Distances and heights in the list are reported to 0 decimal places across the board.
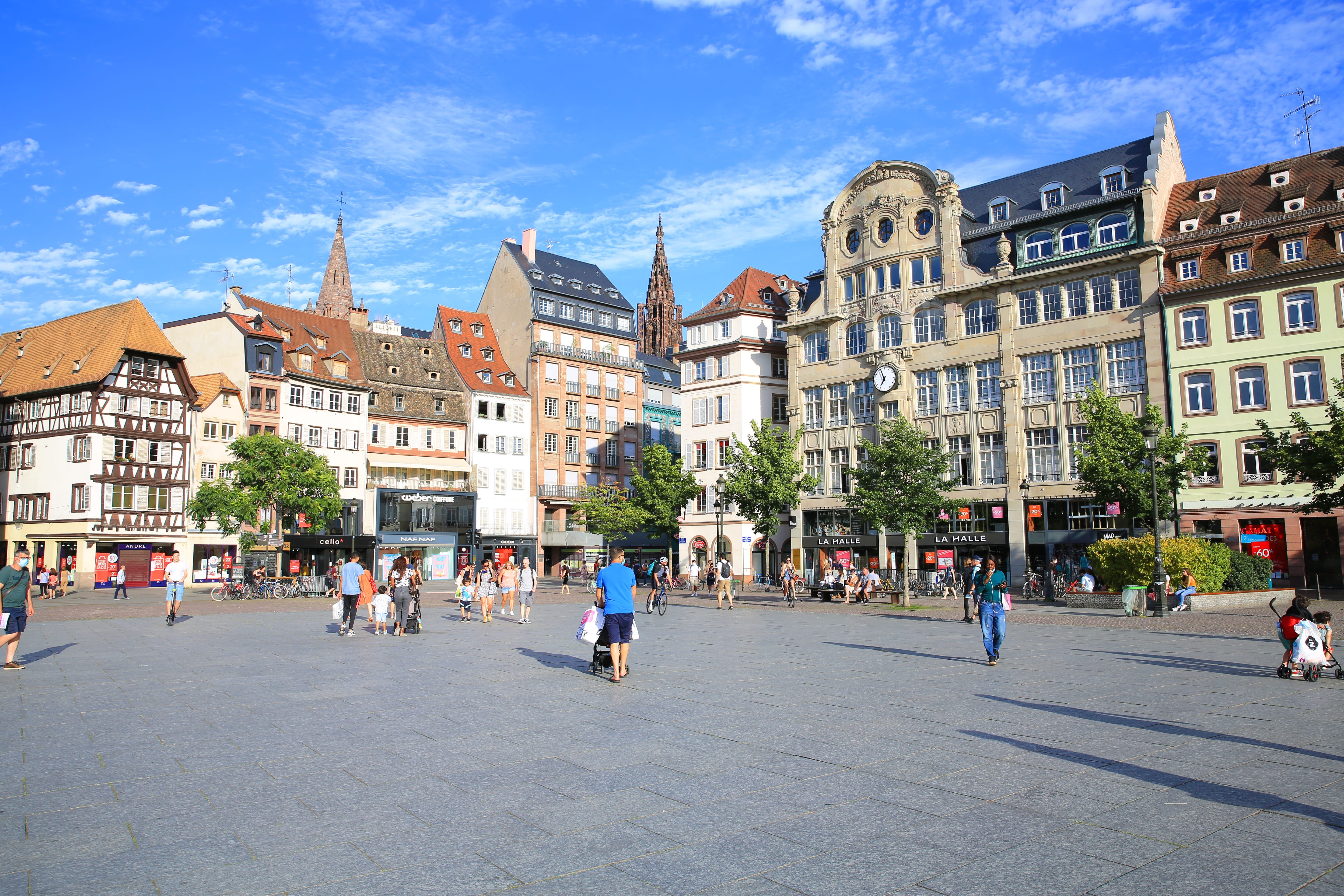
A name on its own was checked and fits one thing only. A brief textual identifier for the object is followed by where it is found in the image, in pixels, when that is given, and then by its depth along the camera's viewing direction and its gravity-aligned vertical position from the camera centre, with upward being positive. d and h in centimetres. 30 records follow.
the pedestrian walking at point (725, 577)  3300 -139
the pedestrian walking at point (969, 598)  2478 -185
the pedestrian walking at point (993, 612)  1466 -126
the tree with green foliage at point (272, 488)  4269 +275
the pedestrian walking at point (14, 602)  1386 -80
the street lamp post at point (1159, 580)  2602 -138
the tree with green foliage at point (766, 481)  4012 +248
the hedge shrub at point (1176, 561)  2883 -95
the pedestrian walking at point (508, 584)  2711 -128
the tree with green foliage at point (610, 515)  5781 +160
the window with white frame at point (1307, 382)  3738 +600
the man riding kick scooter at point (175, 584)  2369 -97
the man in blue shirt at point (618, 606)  1276 -93
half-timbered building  5025 +549
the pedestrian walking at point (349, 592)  2058 -107
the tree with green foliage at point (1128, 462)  3234 +249
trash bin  2730 -198
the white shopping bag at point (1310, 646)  1260 -162
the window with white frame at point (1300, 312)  3775 +897
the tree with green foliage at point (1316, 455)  2730 +224
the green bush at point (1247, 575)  2989 -149
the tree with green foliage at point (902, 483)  3406 +195
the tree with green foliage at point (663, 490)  5516 +297
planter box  2784 -223
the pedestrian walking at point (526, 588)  2439 -124
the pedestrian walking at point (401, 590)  2089 -106
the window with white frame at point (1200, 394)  3984 +597
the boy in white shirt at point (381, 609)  2094 -148
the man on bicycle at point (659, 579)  2947 -132
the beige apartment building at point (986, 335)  4300 +1033
